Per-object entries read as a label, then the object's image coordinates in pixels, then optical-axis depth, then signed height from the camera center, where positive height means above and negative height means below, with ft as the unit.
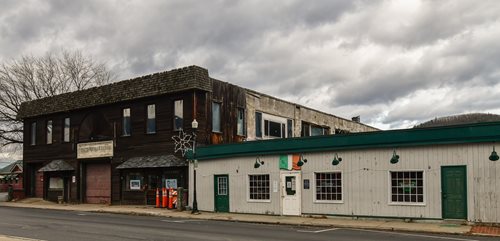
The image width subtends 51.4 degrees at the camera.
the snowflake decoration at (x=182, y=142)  96.84 +2.47
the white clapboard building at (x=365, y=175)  62.80 -2.91
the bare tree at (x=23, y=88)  163.73 +22.26
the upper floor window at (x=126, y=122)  108.37 +6.98
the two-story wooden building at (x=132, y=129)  98.78 +5.64
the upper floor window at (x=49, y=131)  127.54 +6.12
